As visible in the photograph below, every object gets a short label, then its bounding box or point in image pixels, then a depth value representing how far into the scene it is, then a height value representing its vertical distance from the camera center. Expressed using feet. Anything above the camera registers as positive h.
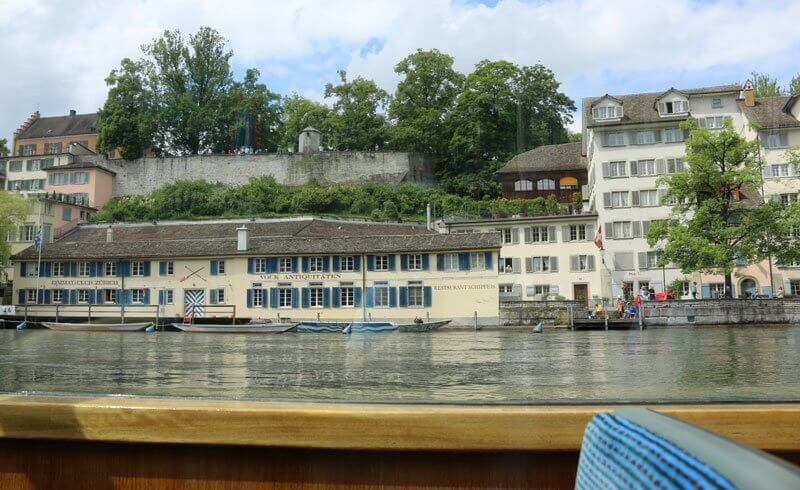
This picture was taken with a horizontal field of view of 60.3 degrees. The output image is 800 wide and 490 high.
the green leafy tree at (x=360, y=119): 204.54 +55.50
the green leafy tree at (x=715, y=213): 105.81 +13.66
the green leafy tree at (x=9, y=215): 136.67 +18.95
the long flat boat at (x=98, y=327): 111.96 -3.33
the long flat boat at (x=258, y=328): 106.22 -3.51
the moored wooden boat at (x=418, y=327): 108.58 -3.77
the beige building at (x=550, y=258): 142.20 +8.92
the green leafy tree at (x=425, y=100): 195.31 +59.24
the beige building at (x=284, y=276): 118.21 +5.27
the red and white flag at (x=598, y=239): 130.11 +11.77
